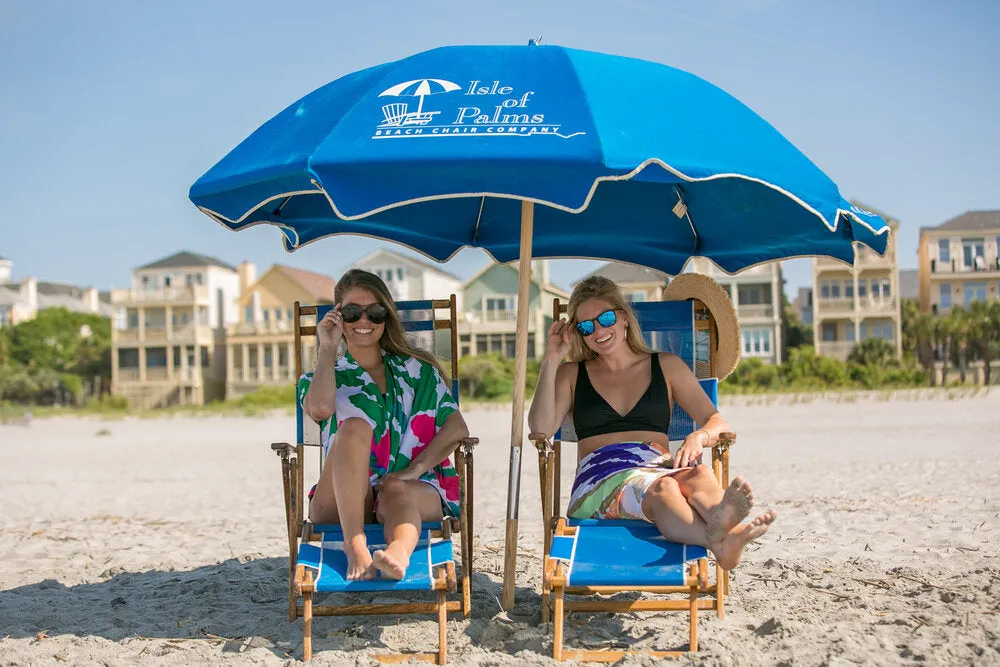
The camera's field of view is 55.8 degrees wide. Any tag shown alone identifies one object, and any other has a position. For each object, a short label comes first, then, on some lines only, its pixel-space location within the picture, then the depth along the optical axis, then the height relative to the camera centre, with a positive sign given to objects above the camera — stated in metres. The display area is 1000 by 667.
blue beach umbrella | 2.86 +0.61
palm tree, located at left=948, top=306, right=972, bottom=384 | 35.50 -0.23
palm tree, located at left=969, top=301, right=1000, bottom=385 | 35.56 -0.10
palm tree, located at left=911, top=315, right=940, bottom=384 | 36.88 -0.45
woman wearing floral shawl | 3.64 -0.32
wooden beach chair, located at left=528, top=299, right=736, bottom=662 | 3.24 -0.81
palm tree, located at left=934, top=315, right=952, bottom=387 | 36.03 -0.19
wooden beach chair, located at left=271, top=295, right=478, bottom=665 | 3.33 -0.82
